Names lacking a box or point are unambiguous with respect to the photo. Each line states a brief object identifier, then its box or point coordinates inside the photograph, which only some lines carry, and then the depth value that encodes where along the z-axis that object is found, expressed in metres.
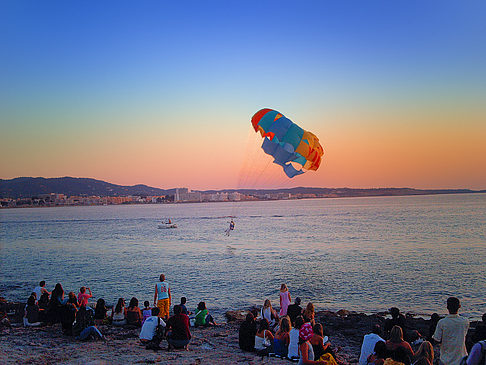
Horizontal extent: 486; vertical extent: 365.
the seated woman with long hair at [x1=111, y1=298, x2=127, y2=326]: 11.30
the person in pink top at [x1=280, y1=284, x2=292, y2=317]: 11.62
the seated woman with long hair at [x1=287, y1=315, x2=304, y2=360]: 8.04
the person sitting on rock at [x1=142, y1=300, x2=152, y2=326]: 10.50
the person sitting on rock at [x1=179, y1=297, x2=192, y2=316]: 10.27
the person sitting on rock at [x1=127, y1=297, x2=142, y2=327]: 11.16
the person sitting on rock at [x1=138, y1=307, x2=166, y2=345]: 9.07
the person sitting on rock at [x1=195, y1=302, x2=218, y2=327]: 11.92
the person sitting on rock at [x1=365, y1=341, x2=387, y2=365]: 6.67
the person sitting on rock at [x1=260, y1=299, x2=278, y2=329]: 10.67
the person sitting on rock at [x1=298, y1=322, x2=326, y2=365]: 7.05
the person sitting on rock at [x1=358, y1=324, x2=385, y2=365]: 7.18
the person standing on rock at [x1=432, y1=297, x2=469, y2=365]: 6.45
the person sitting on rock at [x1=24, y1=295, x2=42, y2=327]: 11.27
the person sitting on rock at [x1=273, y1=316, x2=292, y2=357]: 8.44
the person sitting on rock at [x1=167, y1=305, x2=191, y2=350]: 8.91
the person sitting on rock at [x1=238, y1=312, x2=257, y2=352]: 9.16
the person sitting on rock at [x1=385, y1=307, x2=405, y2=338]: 8.37
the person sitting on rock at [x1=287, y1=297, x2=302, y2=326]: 10.05
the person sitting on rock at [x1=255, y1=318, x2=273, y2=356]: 8.90
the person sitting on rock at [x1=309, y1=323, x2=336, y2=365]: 7.55
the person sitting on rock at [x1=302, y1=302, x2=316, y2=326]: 8.82
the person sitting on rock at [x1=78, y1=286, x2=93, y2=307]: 10.88
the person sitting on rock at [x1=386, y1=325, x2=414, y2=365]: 6.39
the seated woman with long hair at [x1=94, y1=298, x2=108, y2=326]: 11.23
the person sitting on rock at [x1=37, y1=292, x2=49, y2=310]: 12.09
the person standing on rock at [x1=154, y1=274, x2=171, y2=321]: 11.48
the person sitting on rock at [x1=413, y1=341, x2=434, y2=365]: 6.10
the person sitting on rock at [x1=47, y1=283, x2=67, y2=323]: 11.25
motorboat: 68.24
